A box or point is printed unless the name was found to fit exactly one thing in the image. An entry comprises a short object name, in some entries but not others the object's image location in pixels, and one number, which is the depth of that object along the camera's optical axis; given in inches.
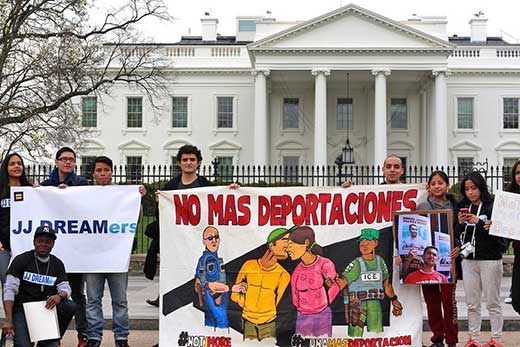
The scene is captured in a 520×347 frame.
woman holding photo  264.5
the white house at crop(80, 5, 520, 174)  1918.1
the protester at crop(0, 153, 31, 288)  284.2
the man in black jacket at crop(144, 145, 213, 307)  277.1
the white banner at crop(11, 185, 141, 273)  287.1
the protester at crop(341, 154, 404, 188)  278.2
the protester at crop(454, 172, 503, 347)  262.8
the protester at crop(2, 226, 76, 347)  242.8
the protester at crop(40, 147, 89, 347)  281.2
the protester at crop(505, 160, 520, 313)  263.9
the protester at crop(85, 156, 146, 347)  271.1
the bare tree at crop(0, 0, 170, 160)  942.4
